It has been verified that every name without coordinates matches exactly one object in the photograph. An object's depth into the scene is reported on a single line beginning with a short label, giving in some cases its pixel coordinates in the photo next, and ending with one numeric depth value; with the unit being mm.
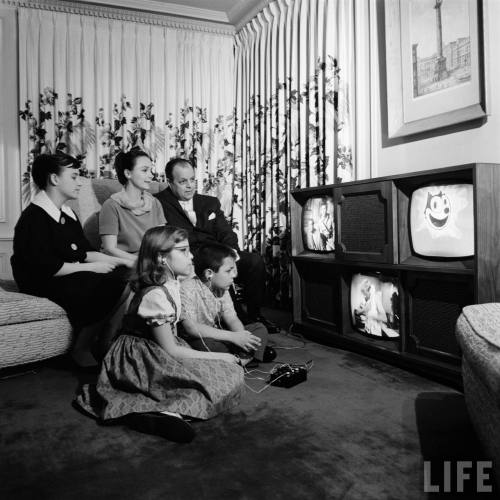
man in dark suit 2844
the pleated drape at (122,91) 3512
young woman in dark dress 2201
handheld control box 1896
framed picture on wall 2111
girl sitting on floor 1539
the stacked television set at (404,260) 1688
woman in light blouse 2564
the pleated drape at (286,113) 2883
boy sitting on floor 1927
